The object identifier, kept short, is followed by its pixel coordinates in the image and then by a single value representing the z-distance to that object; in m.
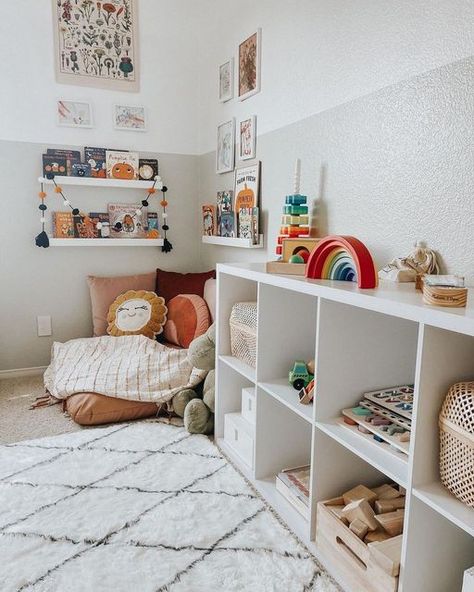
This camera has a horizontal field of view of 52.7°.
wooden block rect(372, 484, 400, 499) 1.26
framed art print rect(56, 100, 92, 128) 2.67
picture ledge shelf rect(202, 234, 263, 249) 2.21
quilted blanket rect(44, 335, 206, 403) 2.09
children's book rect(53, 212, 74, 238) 2.72
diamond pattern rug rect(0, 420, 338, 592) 1.16
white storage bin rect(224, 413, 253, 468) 1.65
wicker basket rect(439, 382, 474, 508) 0.86
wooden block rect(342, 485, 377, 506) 1.22
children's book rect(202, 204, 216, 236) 2.73
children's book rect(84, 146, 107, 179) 2.73
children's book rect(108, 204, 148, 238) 2.85
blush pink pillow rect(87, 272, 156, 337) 2.74
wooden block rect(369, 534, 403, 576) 1.00
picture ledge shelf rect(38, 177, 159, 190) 2.67
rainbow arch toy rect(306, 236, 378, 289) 1.17
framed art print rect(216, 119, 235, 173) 2.46
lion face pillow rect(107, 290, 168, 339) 2.64
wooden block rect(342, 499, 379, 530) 1.13
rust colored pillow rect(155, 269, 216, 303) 2.70
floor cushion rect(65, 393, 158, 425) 2.02
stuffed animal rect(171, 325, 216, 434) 1.95
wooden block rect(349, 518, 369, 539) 1.13
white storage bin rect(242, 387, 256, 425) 1.67
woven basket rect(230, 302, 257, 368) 1.67
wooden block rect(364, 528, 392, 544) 1.11
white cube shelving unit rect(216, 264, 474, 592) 0.94
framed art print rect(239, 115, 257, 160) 2.22
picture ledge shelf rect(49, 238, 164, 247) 2.71
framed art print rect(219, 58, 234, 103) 2.45
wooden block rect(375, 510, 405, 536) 1.13
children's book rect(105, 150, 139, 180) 2.78
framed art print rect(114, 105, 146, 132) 2.79
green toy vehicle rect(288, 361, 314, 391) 1.49
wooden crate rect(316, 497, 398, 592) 1.03
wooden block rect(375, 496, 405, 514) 1.19
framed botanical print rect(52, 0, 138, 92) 2.62
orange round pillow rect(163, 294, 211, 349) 2.49
